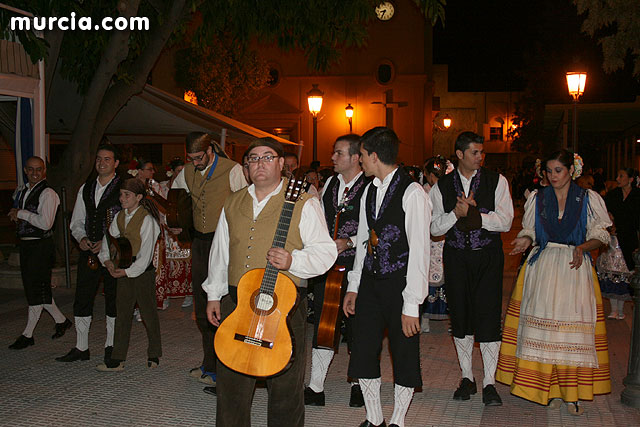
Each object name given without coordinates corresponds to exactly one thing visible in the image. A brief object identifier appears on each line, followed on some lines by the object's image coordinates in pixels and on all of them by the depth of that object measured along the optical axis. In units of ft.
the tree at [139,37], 38.32
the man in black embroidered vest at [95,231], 23.17
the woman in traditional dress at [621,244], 32.30
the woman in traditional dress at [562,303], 18.89
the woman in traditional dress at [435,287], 29.62
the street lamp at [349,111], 87.63
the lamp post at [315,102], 64.18
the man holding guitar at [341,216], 19.61
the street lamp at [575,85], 52.54
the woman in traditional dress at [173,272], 33.22
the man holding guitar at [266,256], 13.79
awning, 45.06
